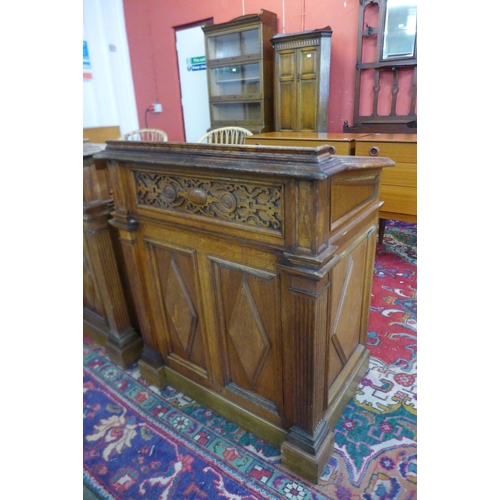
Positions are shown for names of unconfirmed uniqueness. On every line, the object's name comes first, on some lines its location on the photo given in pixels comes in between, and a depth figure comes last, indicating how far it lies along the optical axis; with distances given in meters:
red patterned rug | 1.11
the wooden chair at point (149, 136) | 2.92
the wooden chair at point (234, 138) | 2.84
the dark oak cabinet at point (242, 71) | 3.67
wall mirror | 3.02
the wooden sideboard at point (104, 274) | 1.50
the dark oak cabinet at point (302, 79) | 3.35
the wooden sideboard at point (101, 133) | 4.87
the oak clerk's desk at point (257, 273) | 0.88
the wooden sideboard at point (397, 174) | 2.19
